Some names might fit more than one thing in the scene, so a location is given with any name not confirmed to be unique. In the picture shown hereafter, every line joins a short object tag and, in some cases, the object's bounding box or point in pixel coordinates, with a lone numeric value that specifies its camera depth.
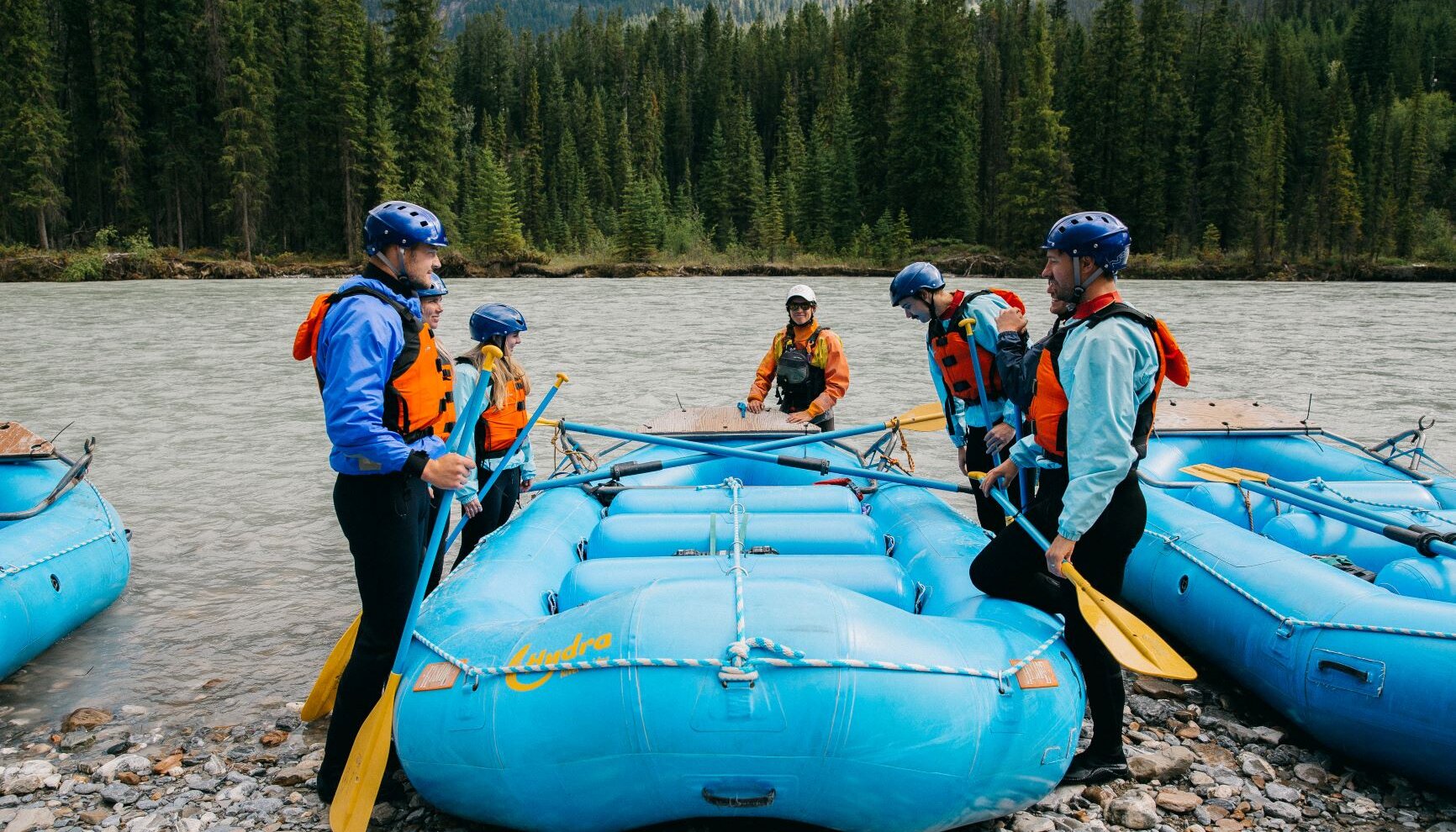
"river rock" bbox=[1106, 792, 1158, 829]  3.00
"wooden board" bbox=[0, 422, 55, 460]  4.83
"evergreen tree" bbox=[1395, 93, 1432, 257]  42.25
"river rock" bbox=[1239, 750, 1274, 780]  3.31
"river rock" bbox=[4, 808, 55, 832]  3.01
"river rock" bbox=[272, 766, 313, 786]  3.30
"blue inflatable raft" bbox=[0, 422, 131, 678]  3.94
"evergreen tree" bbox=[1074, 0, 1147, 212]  43.34
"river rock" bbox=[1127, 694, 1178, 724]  3.74
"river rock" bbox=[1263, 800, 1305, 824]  3.04
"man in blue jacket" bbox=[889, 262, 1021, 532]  4.23
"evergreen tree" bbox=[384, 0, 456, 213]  42.25
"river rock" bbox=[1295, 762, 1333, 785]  3.25
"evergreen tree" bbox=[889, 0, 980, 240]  45.59
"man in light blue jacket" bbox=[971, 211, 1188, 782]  2.57
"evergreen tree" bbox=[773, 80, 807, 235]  50.09
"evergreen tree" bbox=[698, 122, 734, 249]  53.84
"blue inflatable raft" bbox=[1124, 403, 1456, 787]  3.02
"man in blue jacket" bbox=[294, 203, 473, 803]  2.58
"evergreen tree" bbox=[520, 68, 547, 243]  55.09
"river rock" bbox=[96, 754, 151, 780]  3.36
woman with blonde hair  4.28
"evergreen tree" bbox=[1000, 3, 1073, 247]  40.69
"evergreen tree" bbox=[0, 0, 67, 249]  36.38
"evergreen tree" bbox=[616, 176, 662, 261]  41.81
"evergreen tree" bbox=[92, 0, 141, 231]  40.69
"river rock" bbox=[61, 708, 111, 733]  3.76
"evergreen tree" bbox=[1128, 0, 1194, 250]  43.31
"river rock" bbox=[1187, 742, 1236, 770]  3.40
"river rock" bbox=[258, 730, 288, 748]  3.61
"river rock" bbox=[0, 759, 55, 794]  3.25
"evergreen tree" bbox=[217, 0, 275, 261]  39.72
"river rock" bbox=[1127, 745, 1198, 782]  3.26
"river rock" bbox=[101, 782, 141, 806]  3.16
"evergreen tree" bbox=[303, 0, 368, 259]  40.22
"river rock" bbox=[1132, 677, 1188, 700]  3.92
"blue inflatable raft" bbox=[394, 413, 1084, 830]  2.47
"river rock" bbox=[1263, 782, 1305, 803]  3.15
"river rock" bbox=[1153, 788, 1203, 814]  3.08
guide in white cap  6.00
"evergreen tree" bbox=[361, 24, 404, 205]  40.62
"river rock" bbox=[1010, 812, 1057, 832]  2.95
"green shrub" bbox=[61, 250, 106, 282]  32.66
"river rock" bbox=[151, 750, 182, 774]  3.39
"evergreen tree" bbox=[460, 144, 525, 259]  40.66
